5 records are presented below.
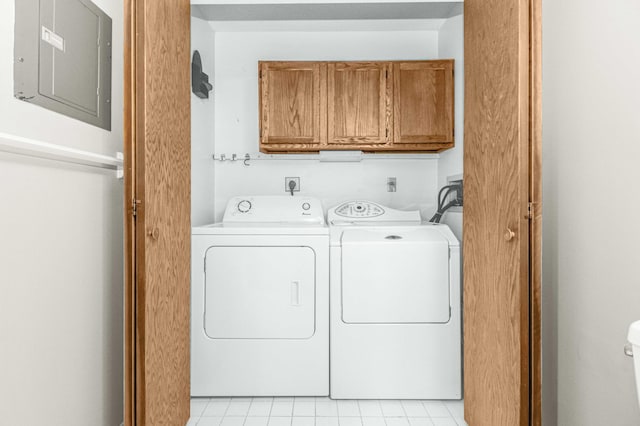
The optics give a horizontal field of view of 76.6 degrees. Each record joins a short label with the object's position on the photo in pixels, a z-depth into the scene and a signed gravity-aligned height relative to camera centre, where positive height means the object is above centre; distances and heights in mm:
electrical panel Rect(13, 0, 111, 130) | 1062 +461
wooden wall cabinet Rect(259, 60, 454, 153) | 2602 +683
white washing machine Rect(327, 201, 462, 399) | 2109 -580
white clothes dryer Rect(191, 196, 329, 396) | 2129 -543
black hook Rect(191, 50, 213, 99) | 2461 +830
